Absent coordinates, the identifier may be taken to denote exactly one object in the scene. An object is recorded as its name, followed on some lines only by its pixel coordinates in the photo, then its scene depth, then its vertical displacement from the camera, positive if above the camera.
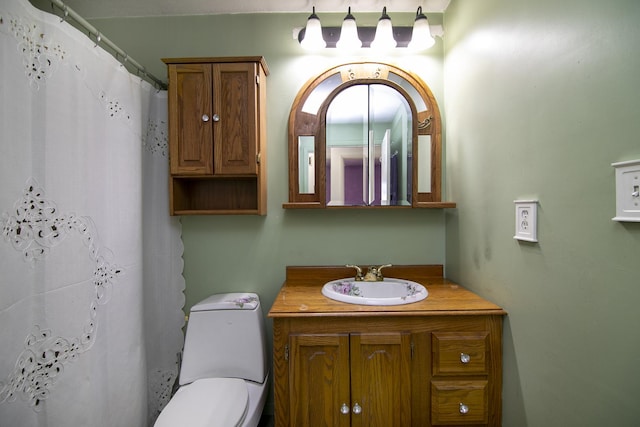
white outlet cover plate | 0.91 -0.03
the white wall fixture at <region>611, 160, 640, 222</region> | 0.60 +0.04
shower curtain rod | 0.96 +0.71
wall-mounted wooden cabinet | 1.38 +0.47
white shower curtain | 0.80 -0.06
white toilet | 1.33 -0.66
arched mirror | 1.47 +0.35
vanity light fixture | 1.42 +0.92
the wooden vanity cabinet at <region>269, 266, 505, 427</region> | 1.08 -0.61
